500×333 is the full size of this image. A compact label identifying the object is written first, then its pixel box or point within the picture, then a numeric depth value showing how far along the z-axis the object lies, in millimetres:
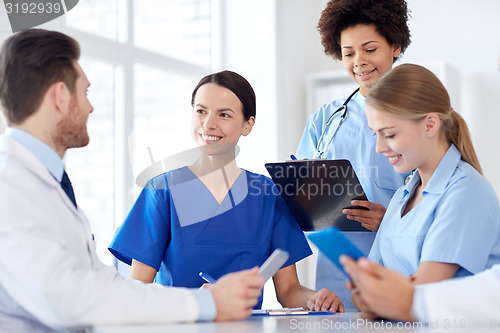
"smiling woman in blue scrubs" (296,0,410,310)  1939
